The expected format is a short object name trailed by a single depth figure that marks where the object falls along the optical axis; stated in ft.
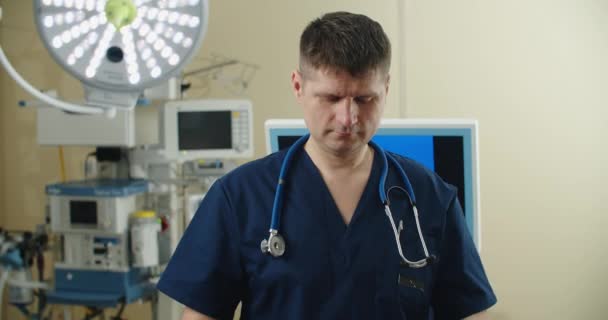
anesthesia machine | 7.81
